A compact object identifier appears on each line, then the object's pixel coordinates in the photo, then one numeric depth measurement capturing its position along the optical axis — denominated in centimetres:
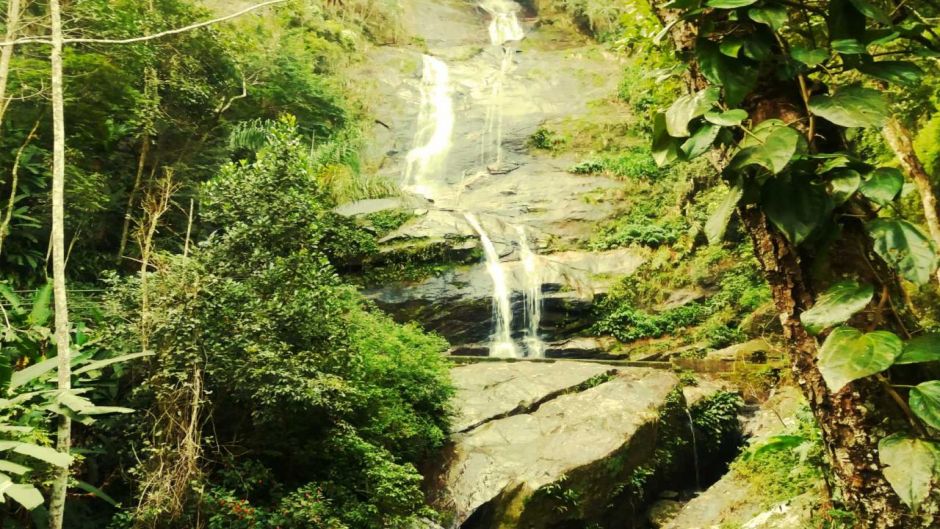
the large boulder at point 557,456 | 588
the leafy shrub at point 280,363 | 480
